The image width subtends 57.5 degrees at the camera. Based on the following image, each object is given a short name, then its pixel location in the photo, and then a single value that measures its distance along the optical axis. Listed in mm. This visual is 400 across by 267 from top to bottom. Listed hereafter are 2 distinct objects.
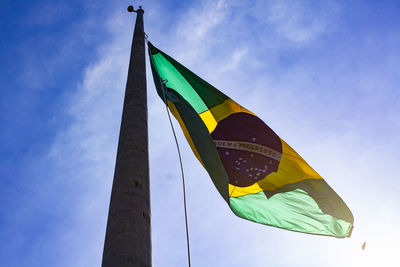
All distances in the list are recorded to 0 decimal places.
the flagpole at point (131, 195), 3436
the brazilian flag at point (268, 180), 8531
